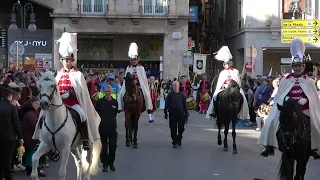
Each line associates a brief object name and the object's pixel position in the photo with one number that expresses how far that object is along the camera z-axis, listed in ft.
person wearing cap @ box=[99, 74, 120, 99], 65.46
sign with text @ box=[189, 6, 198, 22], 180.31
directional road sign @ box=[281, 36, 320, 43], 107.49
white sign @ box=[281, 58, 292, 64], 145.85
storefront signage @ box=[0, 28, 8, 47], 143.54
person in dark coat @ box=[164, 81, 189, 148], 54.19
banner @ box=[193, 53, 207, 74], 118.42
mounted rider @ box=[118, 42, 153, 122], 56.85
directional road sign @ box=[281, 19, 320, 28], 107.86
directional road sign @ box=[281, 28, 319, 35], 108.78
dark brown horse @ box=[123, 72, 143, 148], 53.99
